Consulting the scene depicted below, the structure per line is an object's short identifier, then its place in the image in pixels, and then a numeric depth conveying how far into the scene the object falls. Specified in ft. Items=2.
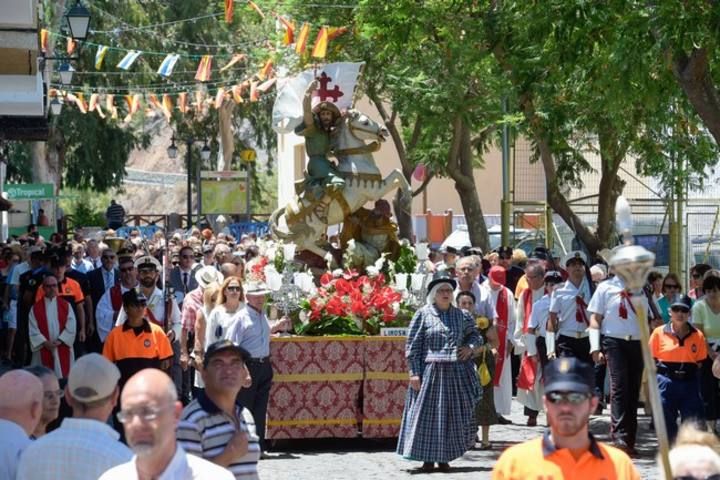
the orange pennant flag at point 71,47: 111.14
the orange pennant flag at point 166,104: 136.77
